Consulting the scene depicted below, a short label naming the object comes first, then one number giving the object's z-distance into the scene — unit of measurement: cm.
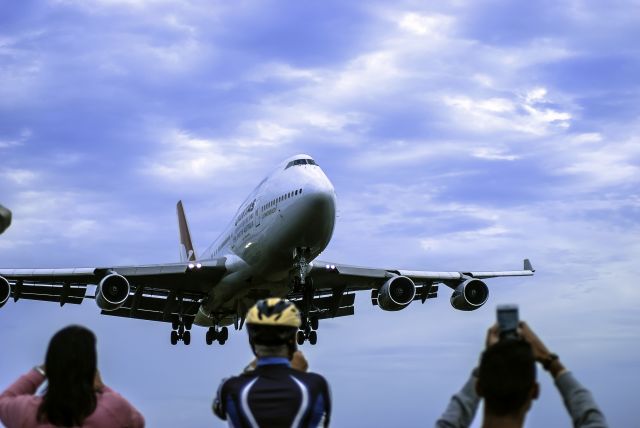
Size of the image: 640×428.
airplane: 3250
